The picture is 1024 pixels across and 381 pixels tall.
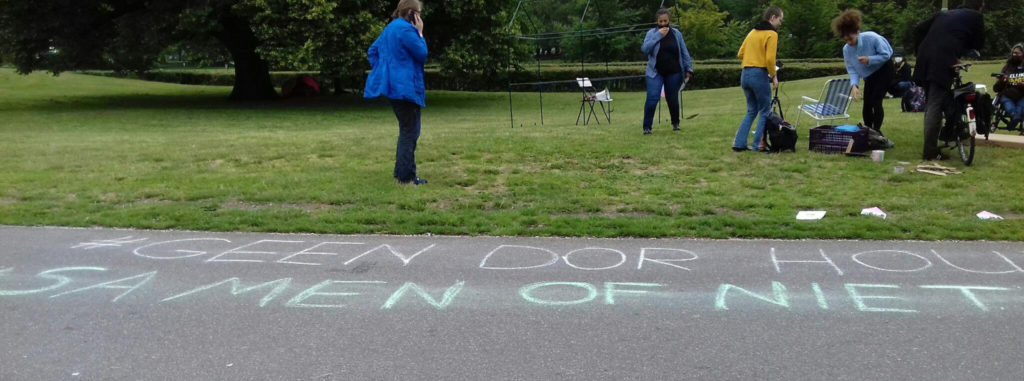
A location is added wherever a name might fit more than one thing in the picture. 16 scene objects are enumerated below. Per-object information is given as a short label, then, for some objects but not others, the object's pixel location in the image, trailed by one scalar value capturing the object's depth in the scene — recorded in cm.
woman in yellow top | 947
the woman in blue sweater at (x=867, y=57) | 962
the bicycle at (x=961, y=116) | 865
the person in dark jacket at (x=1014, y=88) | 1070
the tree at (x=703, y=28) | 4081
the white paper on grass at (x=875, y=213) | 672
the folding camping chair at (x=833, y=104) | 1105
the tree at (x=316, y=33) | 2080
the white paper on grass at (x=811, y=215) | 673
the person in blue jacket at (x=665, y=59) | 1109
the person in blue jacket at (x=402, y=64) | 781
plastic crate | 937
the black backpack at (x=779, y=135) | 975
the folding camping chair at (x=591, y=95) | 1534
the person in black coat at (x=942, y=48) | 838
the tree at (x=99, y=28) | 2177
